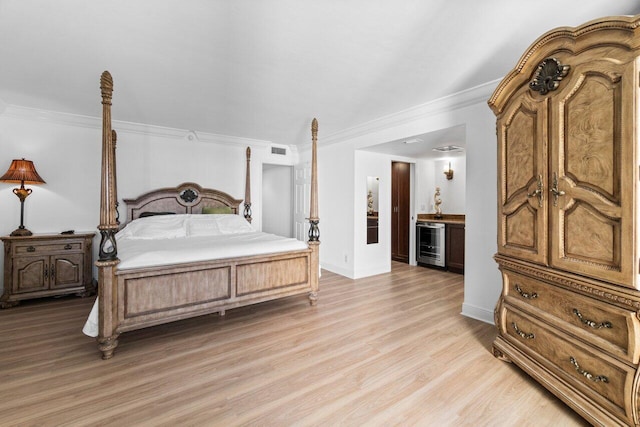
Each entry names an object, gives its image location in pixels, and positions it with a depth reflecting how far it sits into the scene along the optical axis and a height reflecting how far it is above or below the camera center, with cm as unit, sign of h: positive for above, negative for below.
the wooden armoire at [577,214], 143 +2
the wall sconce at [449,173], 607 +92
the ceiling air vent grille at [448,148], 464 +114
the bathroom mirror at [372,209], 511 +12
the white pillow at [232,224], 444 -16
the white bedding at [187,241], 257 -34
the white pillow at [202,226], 419 -18
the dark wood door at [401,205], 600 +23
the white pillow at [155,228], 388 -21
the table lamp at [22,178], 357 +44
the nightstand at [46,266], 346 -68
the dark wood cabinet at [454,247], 509 -56
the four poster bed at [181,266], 236 -51
